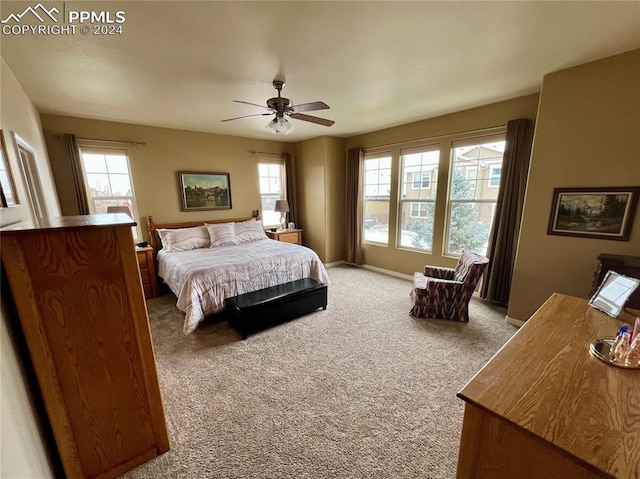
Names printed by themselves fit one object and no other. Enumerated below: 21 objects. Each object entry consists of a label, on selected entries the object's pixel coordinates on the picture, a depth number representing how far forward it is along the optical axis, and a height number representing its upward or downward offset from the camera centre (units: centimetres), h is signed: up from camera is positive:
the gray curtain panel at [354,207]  492 -36
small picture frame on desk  134 -60
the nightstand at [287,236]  517 -94
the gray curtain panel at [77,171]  342 +30
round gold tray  99 -69
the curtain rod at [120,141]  343 +75
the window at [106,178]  370 +22
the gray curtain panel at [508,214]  304 -36
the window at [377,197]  473 -17
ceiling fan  240 +78
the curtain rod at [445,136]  327 +74
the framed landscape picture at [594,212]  222 -25
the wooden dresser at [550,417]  69 -70
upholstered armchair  291 -124
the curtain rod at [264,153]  506 +74
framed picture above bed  441 +1
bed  284 -90
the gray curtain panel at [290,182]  542 +16
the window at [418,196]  408 -15
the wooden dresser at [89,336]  113 -70
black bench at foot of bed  269 -128
